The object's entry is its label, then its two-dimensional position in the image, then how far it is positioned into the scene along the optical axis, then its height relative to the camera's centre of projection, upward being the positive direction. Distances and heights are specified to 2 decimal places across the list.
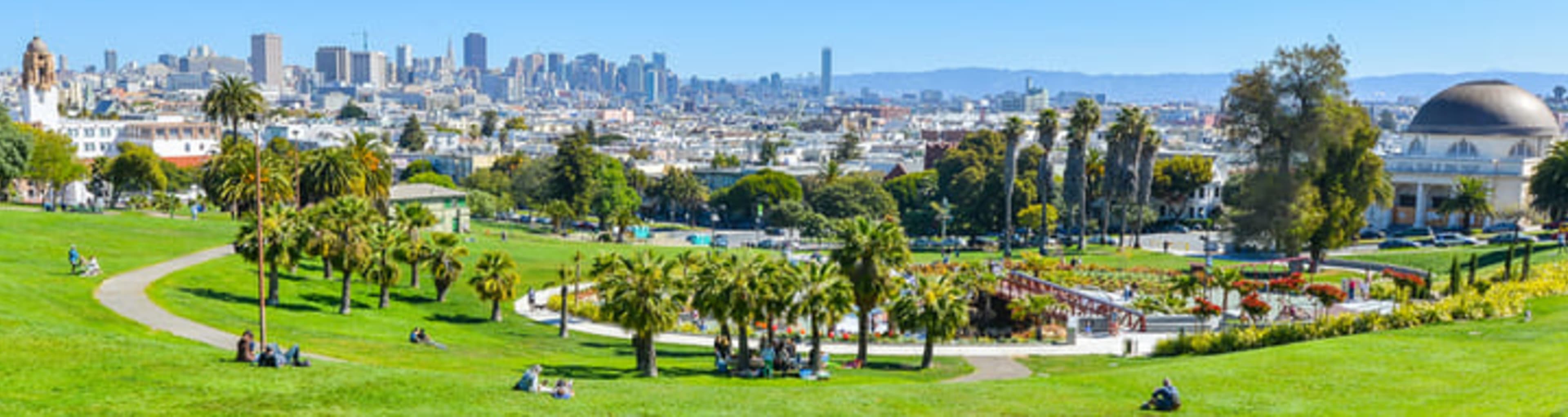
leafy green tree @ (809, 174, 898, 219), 115.88 -2.92
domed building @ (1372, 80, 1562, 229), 100.12 +2.10
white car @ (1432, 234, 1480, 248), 85.38 -3.92
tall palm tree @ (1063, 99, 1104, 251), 89.12 +1.57
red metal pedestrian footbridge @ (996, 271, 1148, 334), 55.36 -5.72
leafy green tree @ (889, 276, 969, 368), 41.81 -4.28
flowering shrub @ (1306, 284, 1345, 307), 50.38 -4.27
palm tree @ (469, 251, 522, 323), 51.41 -4.33
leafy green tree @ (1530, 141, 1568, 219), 77.56 -0.32
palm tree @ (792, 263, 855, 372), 39.81 -3.76
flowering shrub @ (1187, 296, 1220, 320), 48.41 -4.72
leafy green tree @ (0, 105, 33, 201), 76.88 +0.06
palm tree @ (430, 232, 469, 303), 54.56 -3.98
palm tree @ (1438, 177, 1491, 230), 91.50 -1.53
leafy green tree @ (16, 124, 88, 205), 91.94 -0.61
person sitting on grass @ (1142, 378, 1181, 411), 29.33 -4.73
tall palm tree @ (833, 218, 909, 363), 42.94 -2.78
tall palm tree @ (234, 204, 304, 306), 46.50 -2.87
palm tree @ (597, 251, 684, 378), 37.19 -3.70
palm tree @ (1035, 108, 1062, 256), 89.50 +1.99
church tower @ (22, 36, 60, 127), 153.38 +6.87
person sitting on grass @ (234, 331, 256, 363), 30.00 -4.12
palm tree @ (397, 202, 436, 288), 55.34 -2.94
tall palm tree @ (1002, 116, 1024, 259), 86.69 +0.25
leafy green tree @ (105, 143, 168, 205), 105.38 -1.37
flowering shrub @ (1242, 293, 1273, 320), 47.50 -4.54
